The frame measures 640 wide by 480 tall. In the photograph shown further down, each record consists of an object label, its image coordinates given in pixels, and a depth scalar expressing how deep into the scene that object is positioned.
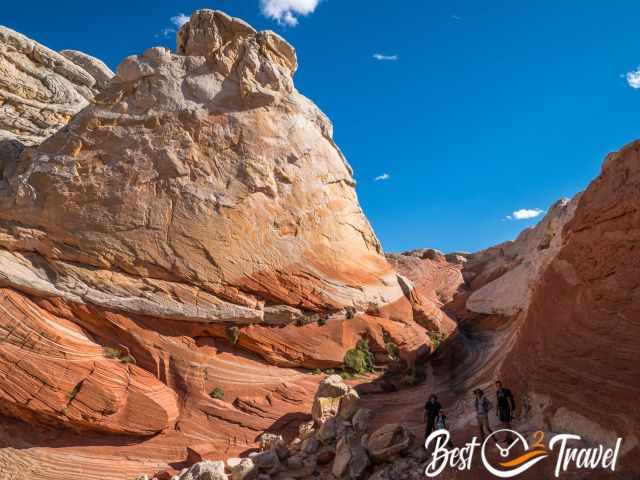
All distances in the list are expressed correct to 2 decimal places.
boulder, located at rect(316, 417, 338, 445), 12.20
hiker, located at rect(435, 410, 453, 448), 10.88
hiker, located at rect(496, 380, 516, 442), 9.77
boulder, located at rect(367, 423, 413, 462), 10.42
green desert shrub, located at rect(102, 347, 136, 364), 14.49
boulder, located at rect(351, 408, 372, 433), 12.72
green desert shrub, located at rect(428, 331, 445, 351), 19.74
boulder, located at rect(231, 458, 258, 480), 10.95
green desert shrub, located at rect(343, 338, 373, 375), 17.11
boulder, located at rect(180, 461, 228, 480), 10.82
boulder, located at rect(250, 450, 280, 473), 11.38
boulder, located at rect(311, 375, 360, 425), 13.34
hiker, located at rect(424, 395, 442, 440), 11.12
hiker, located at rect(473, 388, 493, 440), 9.92
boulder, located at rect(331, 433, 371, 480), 10.30
